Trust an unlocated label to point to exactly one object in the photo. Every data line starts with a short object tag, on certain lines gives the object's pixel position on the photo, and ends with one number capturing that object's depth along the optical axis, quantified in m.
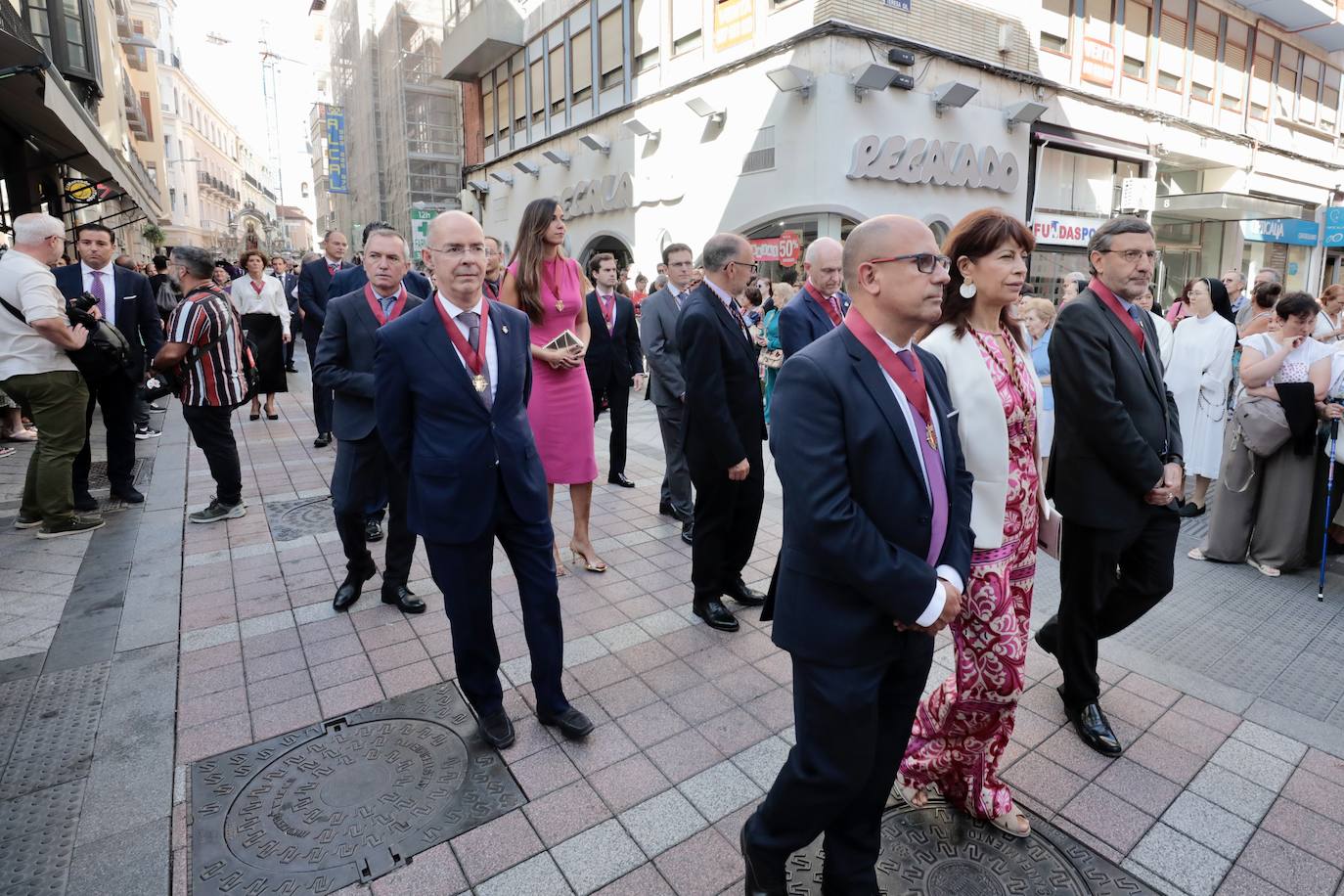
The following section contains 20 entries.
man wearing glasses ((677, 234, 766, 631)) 3.91
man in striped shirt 5.60
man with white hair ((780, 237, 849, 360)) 4.06
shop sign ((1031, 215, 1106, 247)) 18.20
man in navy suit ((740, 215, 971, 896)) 1.84
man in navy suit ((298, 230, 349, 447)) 8.51
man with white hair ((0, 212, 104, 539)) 5.24
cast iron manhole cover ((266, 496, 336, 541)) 5.77
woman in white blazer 2.40
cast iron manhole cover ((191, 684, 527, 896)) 2.45
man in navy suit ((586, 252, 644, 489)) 6.75
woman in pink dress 4.44
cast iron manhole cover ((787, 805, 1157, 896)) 2.36
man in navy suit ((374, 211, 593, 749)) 2.89
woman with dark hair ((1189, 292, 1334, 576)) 5.00
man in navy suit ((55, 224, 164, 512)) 6.25
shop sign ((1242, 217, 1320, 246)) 23.92
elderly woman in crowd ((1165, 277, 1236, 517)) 6.52
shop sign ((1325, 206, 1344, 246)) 22.42
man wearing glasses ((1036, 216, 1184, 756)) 2.88
